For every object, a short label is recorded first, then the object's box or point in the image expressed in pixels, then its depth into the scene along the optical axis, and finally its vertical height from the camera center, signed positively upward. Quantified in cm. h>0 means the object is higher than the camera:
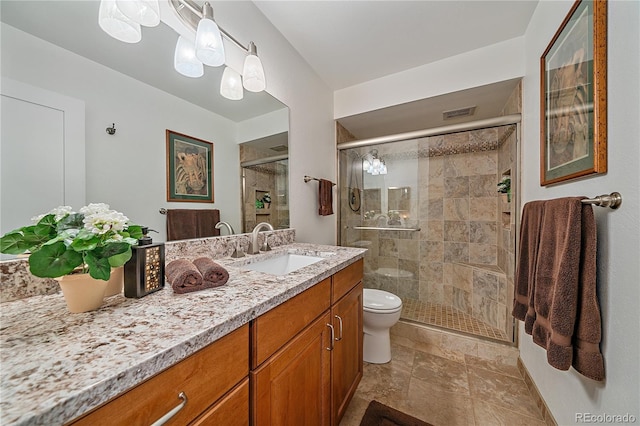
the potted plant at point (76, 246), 50 -7
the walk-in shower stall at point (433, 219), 217 -8
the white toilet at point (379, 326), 162 -83
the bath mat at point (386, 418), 121 -110
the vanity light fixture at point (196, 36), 78 +70
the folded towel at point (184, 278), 67 -20
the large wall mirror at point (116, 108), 65 +41
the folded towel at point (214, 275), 73 -20
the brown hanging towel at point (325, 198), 202 +12
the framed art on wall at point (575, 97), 83 +50
